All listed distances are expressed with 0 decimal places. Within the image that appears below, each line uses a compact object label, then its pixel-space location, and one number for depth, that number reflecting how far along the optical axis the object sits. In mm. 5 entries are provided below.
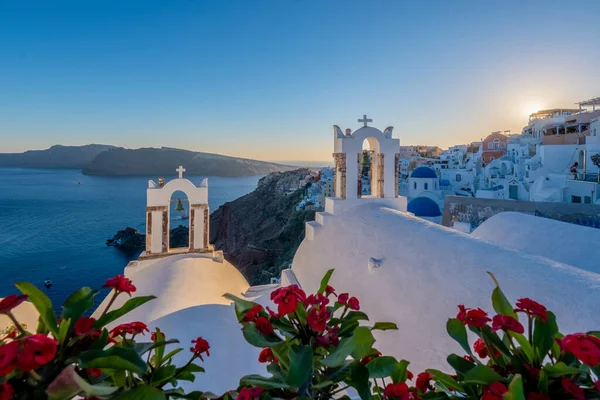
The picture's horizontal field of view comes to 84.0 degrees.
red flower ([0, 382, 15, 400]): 884
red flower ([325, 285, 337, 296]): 1697
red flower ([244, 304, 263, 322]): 1396
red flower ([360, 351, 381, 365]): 1407
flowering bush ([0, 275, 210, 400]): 881
